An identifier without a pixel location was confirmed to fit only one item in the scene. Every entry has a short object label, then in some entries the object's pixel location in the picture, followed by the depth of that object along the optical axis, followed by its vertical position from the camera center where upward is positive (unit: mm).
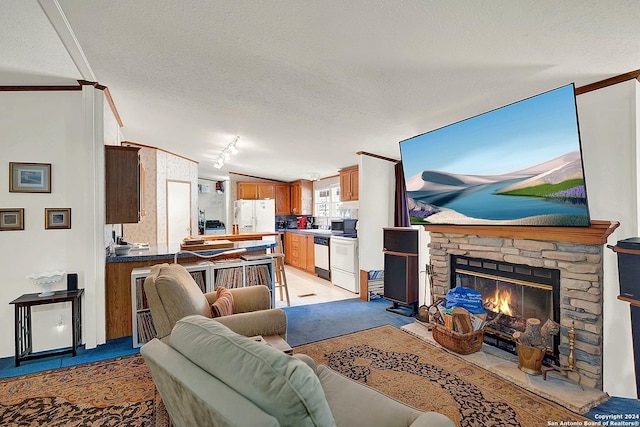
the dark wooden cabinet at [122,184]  3107 +386
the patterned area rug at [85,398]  1946 -1234
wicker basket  2719 -1126
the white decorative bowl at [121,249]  3297 -300
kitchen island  3131 -657
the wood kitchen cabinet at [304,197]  7820 +543
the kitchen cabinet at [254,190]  7965 +757
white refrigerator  7391 +74
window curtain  4699 +203
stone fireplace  2209 -444
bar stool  4094 -703
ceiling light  4652 +1063
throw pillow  2330 -661
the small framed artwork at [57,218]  2863 +46
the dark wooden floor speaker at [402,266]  3957 -657
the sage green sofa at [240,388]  845 -501
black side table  2609 -861
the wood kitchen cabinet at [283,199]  8221 +528
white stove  4941 -754
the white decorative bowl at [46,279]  2736 -502
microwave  5461 -161
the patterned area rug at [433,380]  1955 -1257
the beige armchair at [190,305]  1969 -623
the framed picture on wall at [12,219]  2752 +43
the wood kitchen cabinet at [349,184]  5489 +616
